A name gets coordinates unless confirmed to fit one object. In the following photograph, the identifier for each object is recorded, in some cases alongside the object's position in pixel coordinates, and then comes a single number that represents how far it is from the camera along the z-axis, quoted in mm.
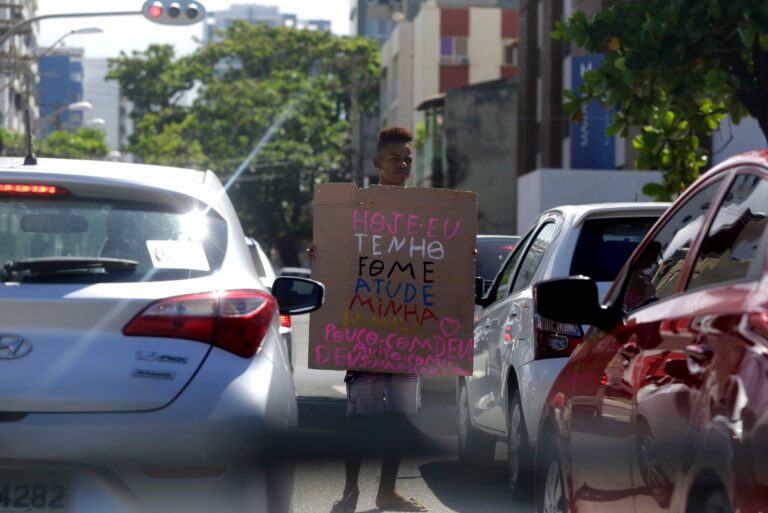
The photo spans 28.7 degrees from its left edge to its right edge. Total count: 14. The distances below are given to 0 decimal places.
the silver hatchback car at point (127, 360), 4074
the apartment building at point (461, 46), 58812
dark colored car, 11680
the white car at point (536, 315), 6918
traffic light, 25516
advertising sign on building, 31750
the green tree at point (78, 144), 76188
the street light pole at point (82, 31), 33606
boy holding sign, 7145
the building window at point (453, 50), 59125
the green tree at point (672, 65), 10891
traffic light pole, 27497
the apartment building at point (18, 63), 45469
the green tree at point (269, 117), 63188
